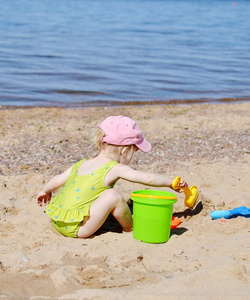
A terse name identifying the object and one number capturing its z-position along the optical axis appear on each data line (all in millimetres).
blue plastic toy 3717
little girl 3355
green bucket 3229
